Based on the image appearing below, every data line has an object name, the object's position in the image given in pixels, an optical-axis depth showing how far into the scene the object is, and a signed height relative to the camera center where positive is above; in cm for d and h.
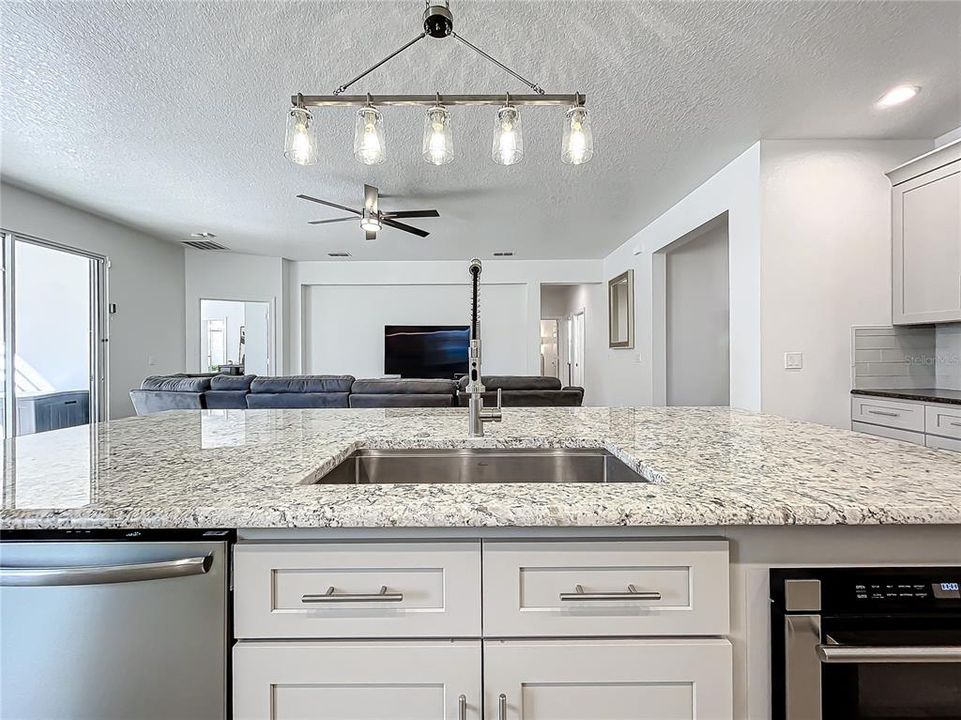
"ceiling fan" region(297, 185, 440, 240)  371 +124
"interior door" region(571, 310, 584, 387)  802 +19
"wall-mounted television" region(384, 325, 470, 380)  724 +19
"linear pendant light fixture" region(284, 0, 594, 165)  137 +75
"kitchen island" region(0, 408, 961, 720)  71 -36
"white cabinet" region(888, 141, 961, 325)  255 +71
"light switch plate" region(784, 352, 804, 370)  301 -1
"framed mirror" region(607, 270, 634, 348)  563 +67
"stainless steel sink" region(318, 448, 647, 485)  131 -30
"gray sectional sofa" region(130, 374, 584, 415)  377 -26
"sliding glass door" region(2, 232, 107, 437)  420 +26
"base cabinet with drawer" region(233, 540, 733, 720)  72 -42
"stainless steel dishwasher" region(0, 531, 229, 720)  72 -43
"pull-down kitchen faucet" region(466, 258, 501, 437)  136 -5
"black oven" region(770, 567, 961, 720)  70 -42
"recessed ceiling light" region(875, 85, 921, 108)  241 +140
